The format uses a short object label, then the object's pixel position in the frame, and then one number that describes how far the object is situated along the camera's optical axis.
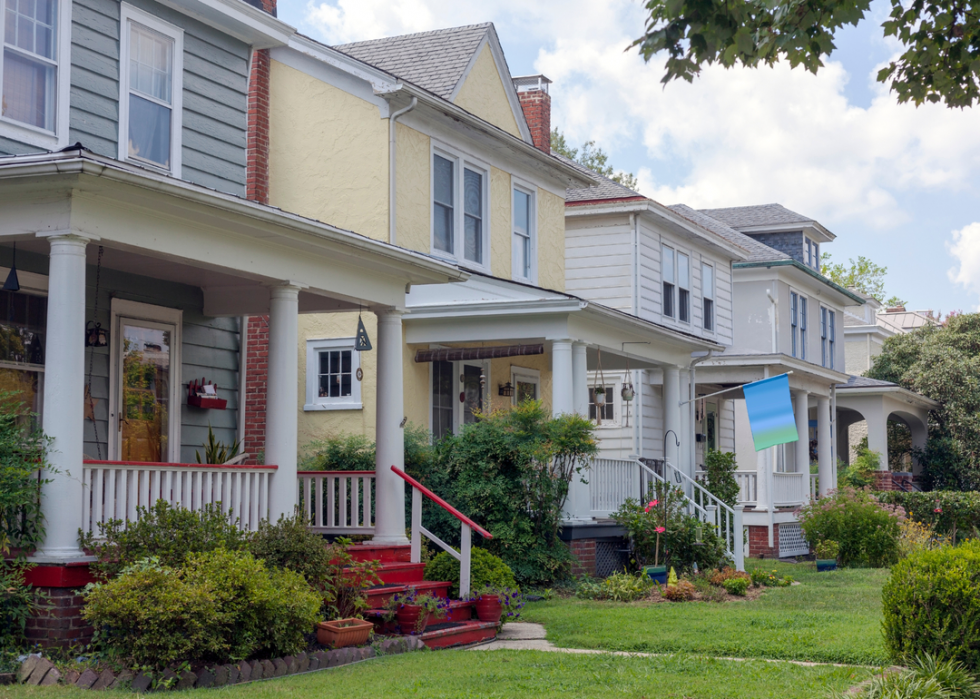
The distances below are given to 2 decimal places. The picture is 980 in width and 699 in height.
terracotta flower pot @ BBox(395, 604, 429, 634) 10.40
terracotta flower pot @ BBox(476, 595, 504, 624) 11.23
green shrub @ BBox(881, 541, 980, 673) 7.99
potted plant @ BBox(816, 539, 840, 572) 19.89
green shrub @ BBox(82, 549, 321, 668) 8.02
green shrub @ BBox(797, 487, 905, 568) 20.25
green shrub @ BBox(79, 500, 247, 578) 8.63
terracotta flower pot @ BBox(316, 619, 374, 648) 9.52
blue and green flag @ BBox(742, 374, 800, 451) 17.86
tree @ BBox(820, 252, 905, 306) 59.00
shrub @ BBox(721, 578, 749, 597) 14.85
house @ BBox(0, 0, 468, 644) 8.56
